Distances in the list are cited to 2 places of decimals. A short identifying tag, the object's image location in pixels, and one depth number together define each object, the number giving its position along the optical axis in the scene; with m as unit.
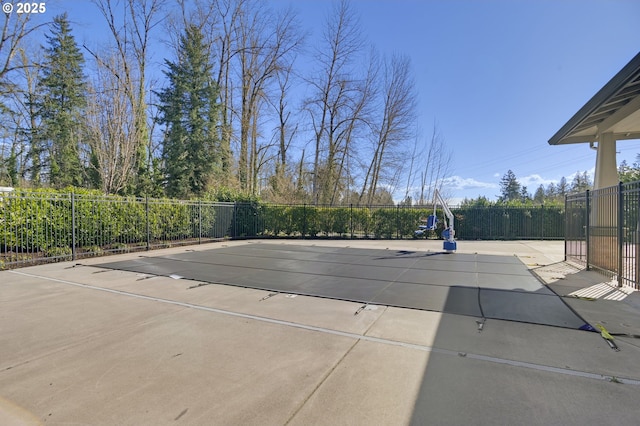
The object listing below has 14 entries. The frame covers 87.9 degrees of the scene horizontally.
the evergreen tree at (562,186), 62.63
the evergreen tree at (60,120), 20.70
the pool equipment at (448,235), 11.32
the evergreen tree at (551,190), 69.07
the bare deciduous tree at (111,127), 14.18
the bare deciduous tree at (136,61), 16.20
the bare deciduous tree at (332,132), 25.28
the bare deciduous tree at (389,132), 26.30
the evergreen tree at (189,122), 20.08
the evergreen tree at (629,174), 16.37
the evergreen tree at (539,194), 67.49
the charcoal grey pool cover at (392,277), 4.93
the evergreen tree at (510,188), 71.59
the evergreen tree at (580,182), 53.85
